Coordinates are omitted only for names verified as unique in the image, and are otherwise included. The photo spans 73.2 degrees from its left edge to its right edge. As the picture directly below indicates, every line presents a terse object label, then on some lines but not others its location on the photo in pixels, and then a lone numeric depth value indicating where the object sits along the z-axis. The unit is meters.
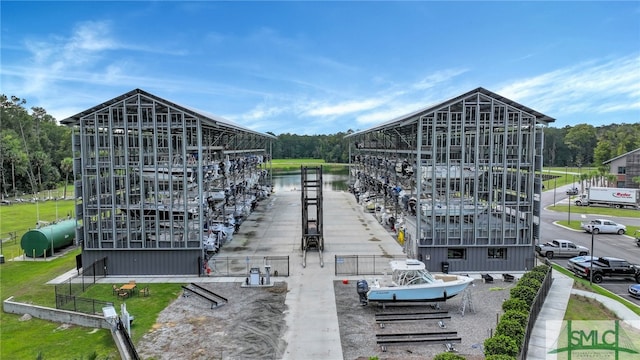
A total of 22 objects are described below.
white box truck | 54.47
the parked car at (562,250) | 31.23
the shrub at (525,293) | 18.87
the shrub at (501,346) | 13.76
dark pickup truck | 25.12
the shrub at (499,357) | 12.93
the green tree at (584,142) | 132.62
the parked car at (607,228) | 39.31
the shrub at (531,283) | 20.36
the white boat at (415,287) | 20.25
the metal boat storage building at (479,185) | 26.91
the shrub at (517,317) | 16.14
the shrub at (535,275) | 21.81
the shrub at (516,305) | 17.56
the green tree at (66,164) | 80.49
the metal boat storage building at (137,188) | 26.61
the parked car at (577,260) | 26.43
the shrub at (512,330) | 14.81
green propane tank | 31.03
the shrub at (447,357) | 13.09
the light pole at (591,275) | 24.43
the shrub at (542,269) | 22.98
